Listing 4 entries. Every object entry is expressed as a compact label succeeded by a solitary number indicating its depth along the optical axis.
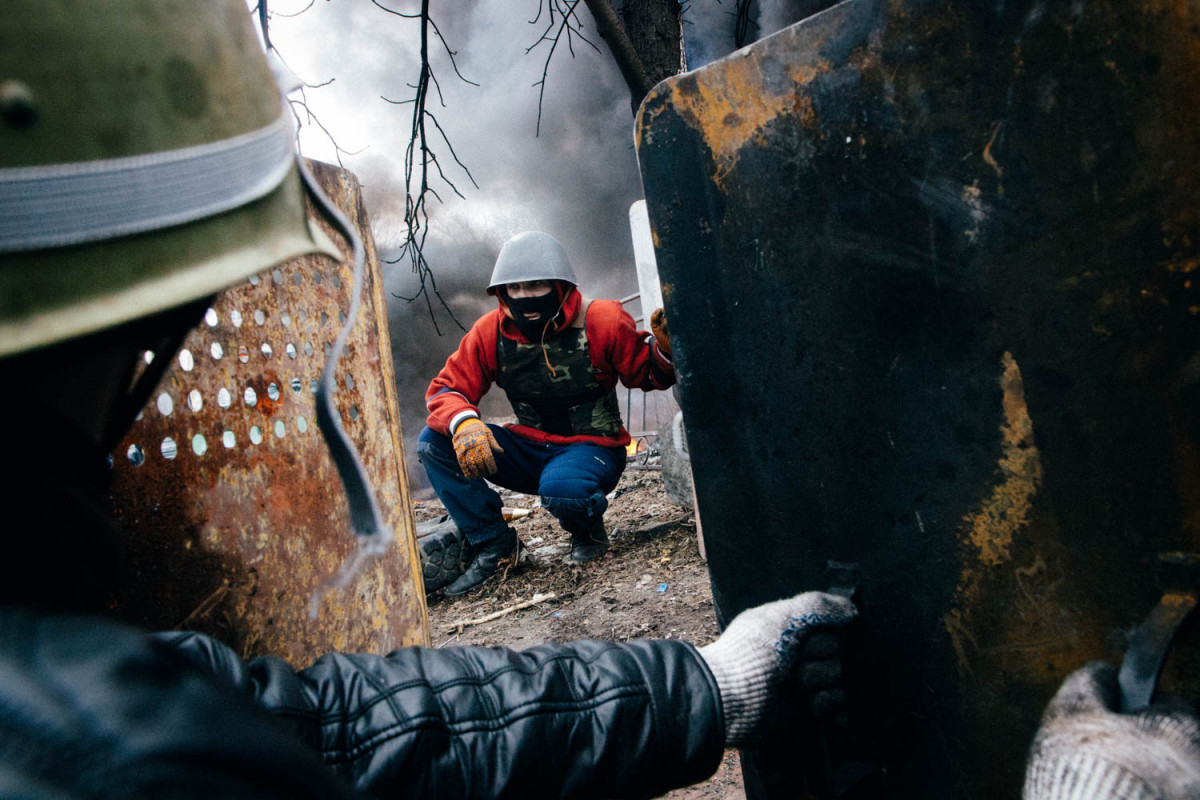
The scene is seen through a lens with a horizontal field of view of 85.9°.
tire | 3.42
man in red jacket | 3.26
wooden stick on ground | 2.95
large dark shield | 0.77
